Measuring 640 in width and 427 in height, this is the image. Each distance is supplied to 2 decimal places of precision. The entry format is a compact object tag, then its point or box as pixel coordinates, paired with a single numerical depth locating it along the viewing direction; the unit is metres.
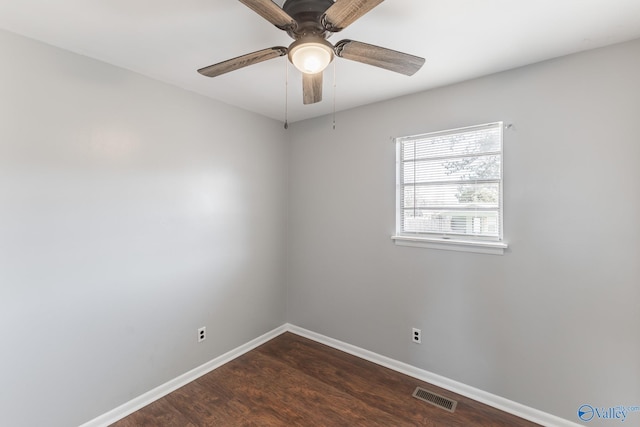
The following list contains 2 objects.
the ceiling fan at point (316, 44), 1.06
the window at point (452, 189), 2.14
